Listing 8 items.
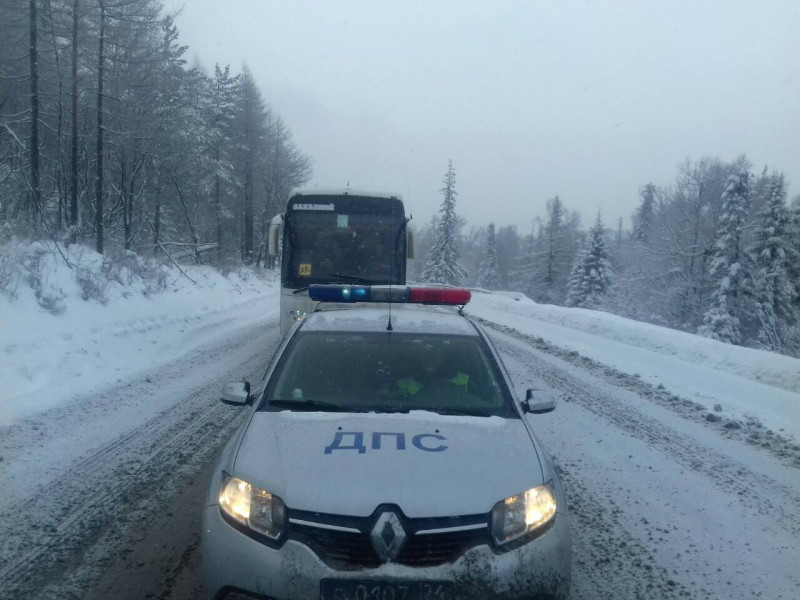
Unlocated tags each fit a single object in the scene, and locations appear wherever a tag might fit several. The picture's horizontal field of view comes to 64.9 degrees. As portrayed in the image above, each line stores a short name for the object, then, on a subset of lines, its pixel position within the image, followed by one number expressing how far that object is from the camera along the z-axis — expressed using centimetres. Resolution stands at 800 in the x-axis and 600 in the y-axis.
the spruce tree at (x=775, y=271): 3531
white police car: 276
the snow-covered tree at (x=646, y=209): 7356
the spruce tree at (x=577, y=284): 5522
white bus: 1092
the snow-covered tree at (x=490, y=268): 7781
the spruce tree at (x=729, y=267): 3581
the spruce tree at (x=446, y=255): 6209
